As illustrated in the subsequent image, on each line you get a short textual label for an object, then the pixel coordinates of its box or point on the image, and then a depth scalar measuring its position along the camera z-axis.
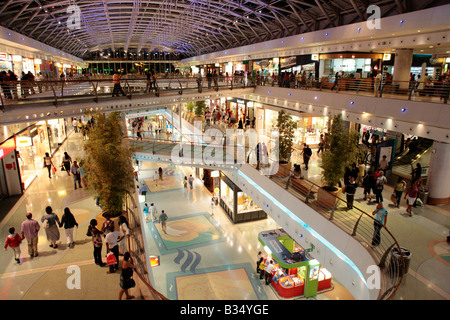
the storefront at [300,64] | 22.94
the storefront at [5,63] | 16.95
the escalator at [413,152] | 16.43
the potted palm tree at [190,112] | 28.66
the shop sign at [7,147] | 11.41
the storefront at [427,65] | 20.58
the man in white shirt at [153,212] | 19.34
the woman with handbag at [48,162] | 14.91
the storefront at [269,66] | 27.17
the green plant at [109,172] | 8.46
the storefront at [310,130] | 21.39
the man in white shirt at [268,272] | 13.27
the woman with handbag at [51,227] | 7.92
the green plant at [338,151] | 10.17
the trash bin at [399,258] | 6.28
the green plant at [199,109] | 27.17
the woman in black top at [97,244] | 6.91
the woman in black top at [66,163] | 15.23
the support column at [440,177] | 11.20
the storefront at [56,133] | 20.83
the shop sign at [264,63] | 26.93
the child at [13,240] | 7.25
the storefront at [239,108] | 26.75
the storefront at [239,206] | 18.83
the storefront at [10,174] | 12.48
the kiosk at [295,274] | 13.01
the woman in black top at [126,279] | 5.26
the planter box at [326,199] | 9.50
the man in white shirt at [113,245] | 6.82
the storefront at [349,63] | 20.56
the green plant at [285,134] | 13.27
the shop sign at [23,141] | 13.24
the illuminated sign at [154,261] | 10.60
